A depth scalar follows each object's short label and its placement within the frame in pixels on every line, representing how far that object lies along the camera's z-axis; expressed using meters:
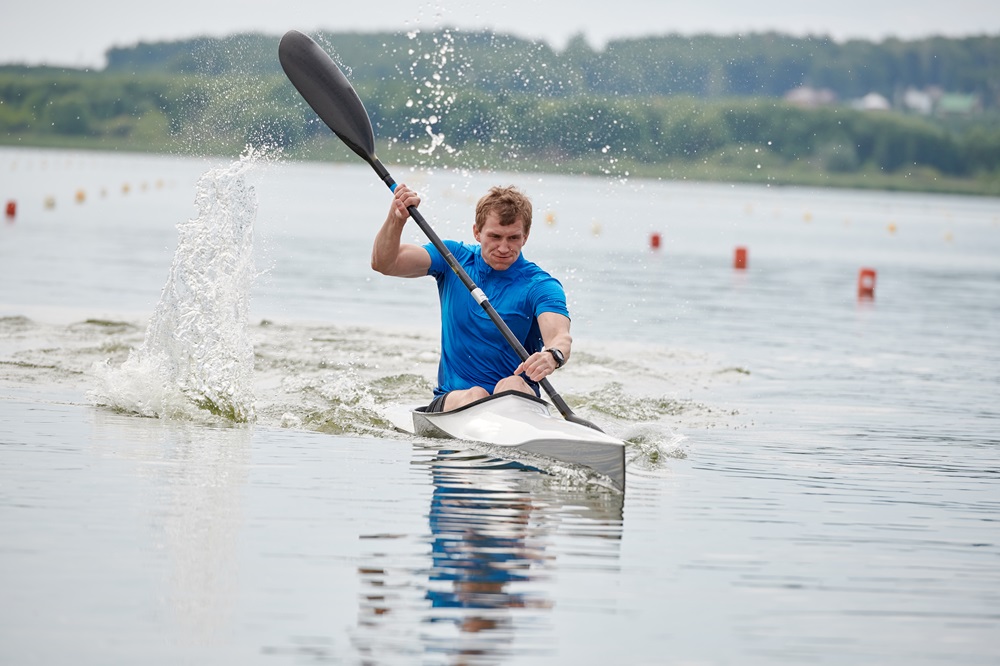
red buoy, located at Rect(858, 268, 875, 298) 51.94
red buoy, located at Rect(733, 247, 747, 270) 64.60
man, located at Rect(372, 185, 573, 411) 18.87
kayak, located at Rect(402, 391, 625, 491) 17.03
